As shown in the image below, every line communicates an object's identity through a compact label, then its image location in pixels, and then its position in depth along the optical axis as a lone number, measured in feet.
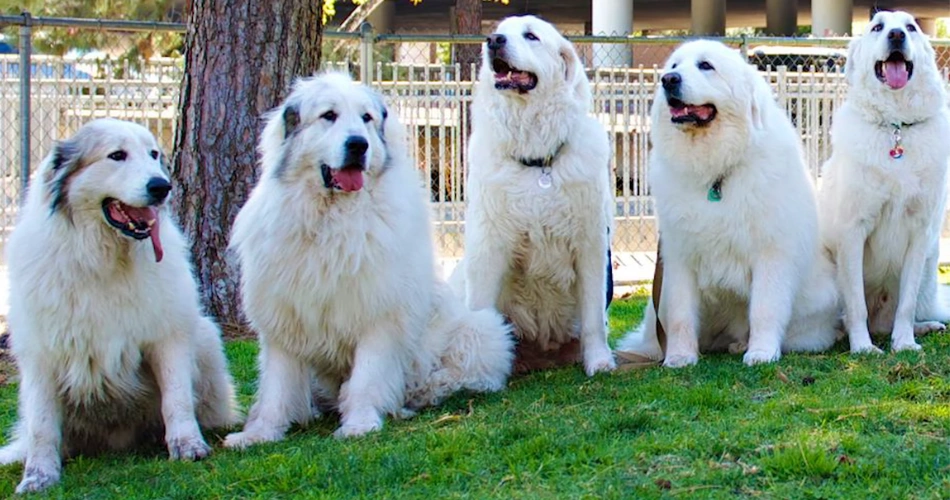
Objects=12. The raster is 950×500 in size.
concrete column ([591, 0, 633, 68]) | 81.71
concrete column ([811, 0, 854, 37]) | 89.25
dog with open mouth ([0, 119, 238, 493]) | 14.66
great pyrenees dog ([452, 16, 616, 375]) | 18.65
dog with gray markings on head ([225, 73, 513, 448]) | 15.80
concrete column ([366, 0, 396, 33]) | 97.45
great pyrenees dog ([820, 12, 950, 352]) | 19.51
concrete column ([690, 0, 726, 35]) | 98.12
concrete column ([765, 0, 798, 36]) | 100.63
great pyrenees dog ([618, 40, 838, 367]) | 18.70
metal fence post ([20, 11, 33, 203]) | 26.03
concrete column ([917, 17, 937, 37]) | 116.78
